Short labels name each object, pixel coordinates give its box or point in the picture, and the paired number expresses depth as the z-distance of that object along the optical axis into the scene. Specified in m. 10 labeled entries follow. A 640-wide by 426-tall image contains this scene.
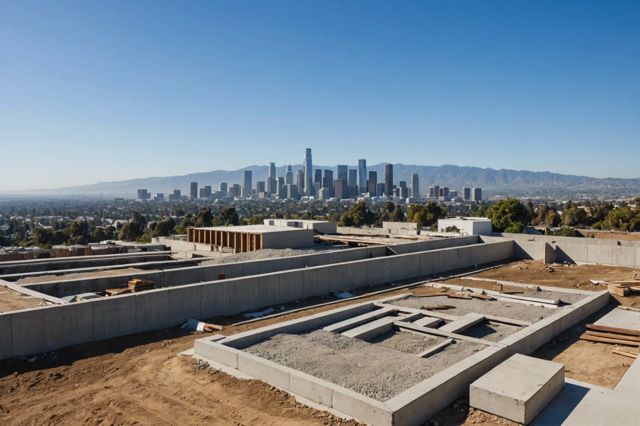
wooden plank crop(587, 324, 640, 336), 14.34
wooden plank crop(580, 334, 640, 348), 13.63
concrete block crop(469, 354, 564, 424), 8.66
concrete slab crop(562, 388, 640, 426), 8.68
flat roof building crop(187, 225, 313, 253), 32.56
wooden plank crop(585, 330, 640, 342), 14.00
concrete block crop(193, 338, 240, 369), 10.84
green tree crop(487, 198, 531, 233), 57.31
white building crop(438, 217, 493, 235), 42.12
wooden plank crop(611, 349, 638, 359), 12.65
